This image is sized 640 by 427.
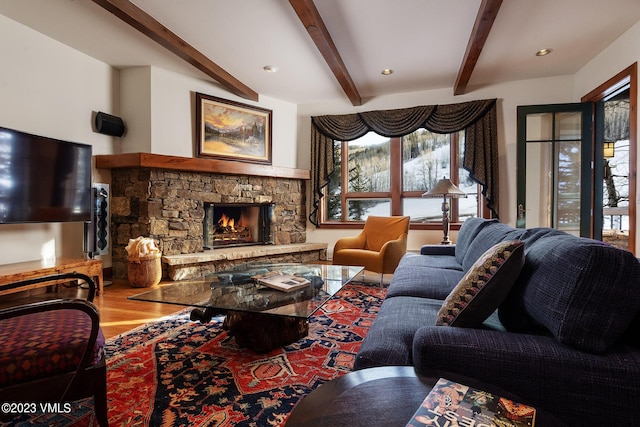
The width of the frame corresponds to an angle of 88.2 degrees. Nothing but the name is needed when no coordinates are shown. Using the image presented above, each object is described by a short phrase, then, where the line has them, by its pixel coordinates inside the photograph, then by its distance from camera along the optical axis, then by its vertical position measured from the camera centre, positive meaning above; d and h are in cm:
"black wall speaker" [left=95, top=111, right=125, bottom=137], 372 +102
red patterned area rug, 139 -84
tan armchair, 354 -39
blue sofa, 88 -39
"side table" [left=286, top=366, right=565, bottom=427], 67 -42
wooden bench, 263 -49
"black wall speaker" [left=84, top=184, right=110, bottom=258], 348 -14
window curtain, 436 +120
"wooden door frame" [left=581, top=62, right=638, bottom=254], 306 +73
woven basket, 359 -64
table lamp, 405 +25
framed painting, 432 +115
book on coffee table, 201 -44
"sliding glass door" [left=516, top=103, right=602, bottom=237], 392 +57
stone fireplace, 389 +10
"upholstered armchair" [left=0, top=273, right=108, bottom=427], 108 -51
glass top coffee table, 172 -48
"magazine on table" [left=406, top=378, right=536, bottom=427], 64 -40
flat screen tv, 283 +32
